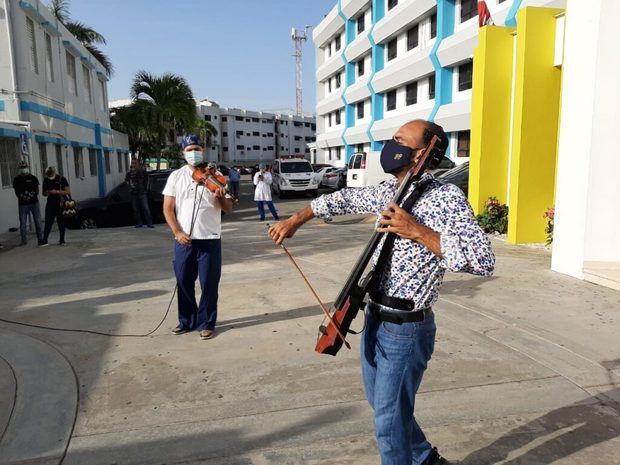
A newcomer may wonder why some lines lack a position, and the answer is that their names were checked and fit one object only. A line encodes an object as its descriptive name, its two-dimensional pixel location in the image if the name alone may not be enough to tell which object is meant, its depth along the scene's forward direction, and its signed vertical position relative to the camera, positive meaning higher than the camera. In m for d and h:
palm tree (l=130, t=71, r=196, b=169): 26.63 +3.78
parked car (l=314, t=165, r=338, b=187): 24.64 -0.37
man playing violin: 4.43 -0.56
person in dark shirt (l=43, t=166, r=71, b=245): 9.56 -0.54
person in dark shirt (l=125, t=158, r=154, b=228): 11.72 -0.63
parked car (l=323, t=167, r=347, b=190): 23.53 -0.65
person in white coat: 13.34 -0.66
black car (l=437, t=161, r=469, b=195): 13.44 -0.35
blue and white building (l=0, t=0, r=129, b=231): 12.52 +2.02
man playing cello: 1.98 -0.52
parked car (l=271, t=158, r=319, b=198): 20.69 -0.49
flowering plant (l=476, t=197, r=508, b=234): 9.77 -1.09
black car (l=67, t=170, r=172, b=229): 12.55 -1.09
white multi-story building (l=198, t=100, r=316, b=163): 75.94 +5.39
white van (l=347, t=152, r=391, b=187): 18.02 -0.29
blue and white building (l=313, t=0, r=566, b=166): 19.86 +4.91
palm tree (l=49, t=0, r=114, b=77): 26.67 +7.44
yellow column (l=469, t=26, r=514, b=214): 9.52 +0.96
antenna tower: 89.88 +19.82
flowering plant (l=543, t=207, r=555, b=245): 8.11 -1.03
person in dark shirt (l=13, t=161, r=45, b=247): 9.47 -0.52
